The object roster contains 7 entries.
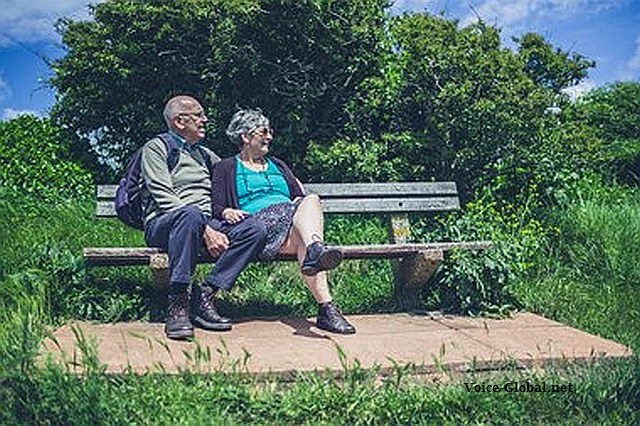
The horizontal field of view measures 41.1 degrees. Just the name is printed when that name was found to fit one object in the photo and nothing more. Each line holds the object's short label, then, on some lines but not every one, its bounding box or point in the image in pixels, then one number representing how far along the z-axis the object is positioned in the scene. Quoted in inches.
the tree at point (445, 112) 249.6
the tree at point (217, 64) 260.4
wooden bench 173.5
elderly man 164.2
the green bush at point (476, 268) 195.5
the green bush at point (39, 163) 260.8
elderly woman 168.9
